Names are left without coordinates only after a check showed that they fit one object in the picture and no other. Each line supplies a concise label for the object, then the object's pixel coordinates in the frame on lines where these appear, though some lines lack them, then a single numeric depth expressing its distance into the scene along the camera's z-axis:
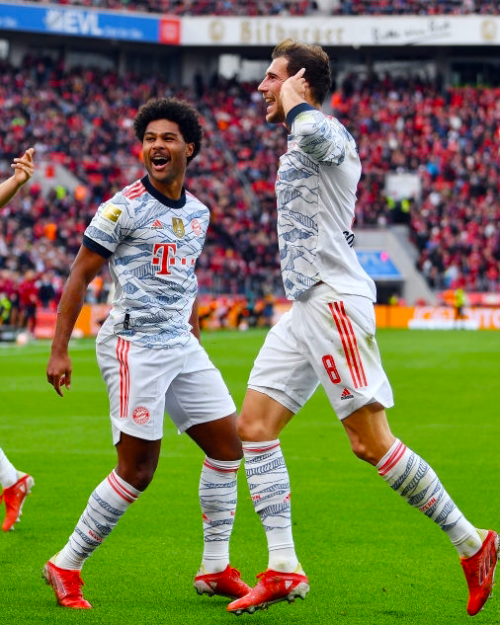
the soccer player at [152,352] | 12.23
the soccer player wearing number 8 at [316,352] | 11.45
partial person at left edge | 16.12
